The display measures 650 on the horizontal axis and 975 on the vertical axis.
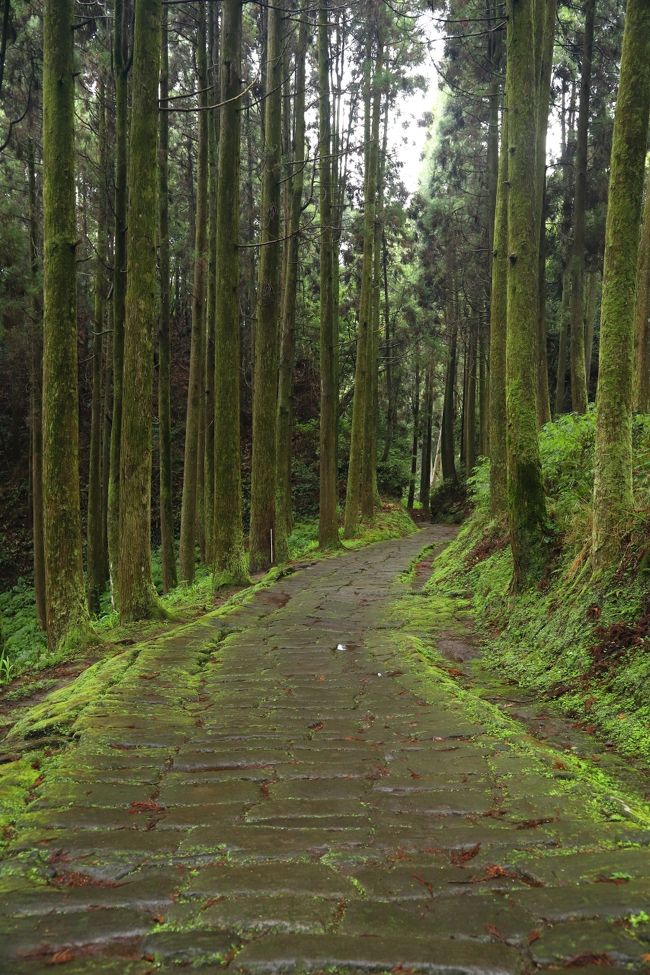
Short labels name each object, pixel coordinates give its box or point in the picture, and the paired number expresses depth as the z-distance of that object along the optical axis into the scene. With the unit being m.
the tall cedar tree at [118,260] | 11.09
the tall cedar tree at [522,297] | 7.72
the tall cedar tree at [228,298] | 10.54
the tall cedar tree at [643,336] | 13.84
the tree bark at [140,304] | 8.07
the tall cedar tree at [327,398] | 17.14
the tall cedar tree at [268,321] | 12.62
